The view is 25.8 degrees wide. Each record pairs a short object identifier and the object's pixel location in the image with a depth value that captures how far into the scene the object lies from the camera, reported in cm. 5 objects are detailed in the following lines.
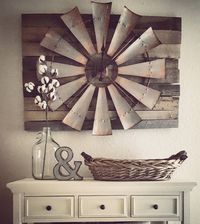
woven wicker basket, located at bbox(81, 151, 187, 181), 265
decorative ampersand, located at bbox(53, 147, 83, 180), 274
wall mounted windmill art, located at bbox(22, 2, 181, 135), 307
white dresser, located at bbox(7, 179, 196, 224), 260
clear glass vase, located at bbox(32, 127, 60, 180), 284
